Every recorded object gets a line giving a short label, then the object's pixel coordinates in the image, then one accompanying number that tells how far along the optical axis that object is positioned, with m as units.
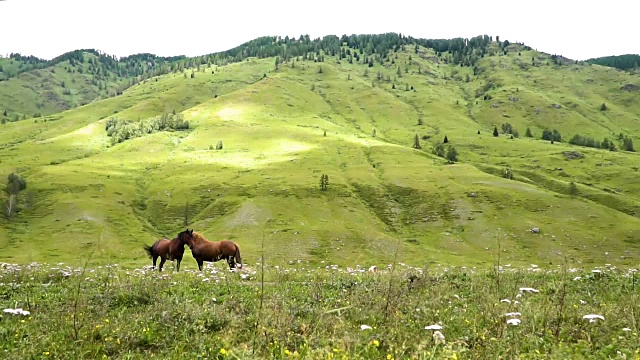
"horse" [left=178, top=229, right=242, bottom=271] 30.00
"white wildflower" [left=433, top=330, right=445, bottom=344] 8.39
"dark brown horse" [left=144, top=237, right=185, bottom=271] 30.27
